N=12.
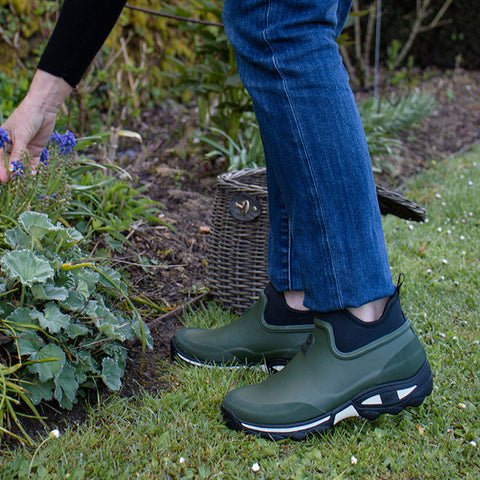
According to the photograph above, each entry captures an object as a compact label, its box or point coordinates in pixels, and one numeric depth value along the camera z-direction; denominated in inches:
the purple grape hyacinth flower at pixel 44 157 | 58.0
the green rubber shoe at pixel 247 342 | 53.7
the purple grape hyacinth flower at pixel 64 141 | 57.7
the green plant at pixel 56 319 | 45.6
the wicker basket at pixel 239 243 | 67.7
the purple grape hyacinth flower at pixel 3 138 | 50.8
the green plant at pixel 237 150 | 108.0
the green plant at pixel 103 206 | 70.5
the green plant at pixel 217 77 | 103.0
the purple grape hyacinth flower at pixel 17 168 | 52.0
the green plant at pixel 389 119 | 136.6
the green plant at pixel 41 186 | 53.1
